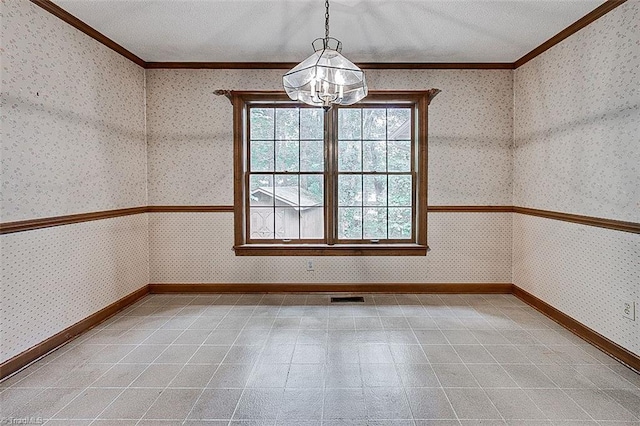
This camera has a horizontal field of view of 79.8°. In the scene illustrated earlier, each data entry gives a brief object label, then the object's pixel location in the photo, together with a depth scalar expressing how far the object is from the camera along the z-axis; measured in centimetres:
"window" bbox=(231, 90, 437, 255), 448
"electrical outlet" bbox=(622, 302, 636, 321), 266
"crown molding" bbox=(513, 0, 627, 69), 287
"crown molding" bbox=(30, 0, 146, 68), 287
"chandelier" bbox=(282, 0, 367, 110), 235
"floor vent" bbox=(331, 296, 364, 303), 415
